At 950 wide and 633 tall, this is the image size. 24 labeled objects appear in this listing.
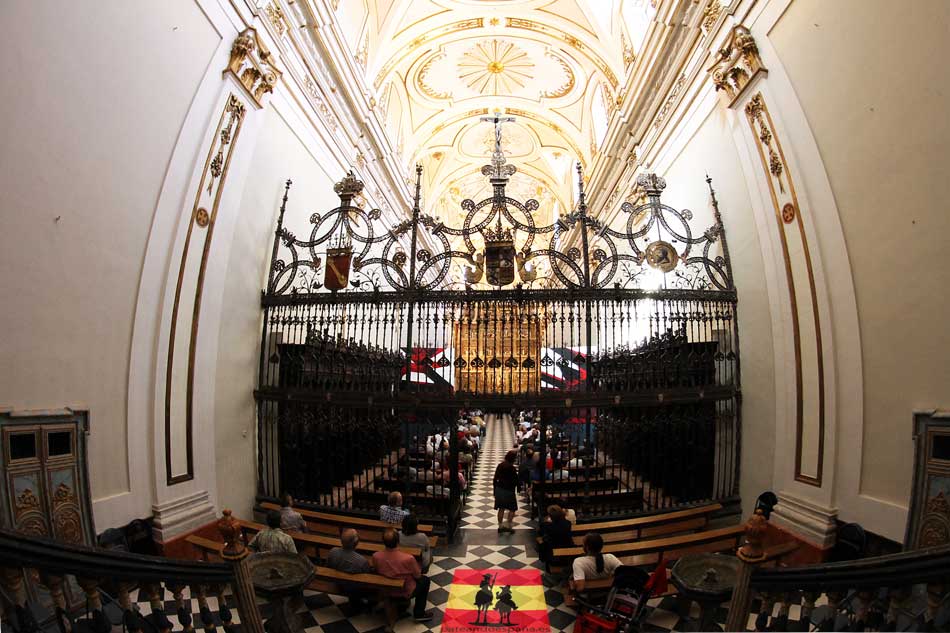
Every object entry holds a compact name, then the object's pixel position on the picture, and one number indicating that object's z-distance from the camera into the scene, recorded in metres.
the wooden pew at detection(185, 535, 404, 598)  3.93
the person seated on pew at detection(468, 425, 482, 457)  10.80
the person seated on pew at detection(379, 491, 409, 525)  5.31
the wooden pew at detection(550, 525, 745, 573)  4.56
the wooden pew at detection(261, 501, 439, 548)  5.31
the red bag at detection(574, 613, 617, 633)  3.37
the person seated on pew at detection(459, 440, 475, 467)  8.29
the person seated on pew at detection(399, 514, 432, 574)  4.70
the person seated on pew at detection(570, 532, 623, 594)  4.07
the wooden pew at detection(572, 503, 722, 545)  5.36
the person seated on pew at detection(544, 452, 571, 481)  7.66
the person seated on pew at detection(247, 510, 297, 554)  4.20
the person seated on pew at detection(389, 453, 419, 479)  7.42
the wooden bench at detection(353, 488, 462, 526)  6.03
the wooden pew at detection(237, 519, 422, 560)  4.73
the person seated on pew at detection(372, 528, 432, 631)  3.98
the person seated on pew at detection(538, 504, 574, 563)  4.92
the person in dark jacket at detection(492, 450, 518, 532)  6.33
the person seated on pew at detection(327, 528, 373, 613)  4.17
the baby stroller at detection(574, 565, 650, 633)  3.33
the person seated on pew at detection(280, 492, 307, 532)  5.07
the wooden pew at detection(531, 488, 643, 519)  6.04
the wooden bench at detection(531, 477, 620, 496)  6.79
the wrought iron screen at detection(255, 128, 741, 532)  5.82
